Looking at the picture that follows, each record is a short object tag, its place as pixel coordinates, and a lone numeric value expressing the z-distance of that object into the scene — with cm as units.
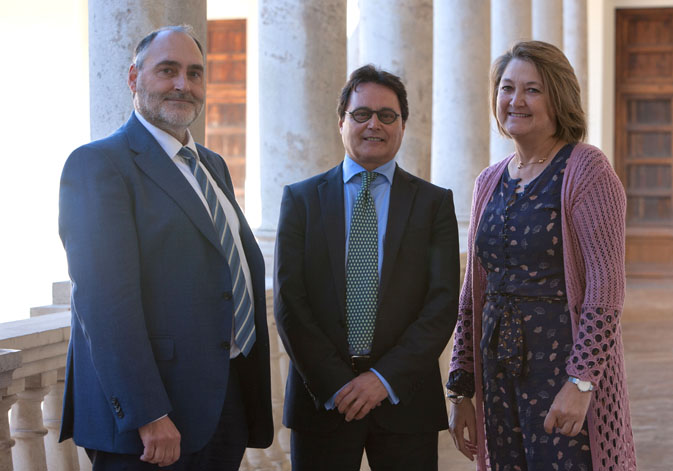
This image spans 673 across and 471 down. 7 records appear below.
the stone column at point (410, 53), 598
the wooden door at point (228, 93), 1548
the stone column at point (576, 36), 1277
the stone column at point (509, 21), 906
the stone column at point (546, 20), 1084
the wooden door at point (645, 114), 1545
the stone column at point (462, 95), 757
